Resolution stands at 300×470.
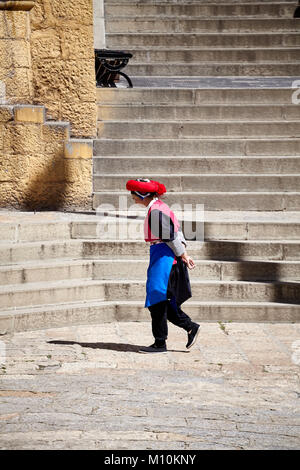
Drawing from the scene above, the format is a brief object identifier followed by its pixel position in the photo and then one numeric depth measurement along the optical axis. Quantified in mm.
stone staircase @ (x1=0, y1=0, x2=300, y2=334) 14072
